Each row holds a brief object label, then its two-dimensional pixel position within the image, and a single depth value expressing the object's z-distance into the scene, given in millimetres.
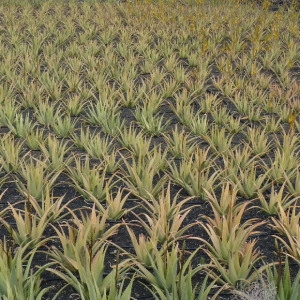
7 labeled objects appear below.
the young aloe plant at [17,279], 1992
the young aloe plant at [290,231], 2334
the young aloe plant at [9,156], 3245
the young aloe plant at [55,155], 3254
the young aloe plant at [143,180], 2938
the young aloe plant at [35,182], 2902
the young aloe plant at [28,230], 2457
